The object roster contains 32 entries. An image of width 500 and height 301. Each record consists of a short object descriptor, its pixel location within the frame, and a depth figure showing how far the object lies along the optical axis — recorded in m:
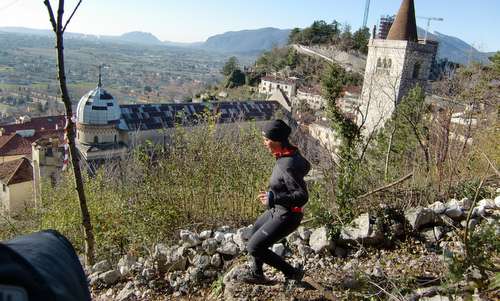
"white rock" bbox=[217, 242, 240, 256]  4.68
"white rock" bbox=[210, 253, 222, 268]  4.62
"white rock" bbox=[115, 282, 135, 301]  4.32
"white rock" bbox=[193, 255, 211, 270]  4.52
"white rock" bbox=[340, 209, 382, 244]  4.55
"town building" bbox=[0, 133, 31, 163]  27.97
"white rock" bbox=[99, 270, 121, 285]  4.74
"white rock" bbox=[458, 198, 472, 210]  4.99
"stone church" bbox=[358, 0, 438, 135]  29.57
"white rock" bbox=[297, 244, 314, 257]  4.62
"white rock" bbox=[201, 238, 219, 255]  4.78
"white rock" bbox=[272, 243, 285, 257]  4.66
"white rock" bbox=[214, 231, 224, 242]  4.99
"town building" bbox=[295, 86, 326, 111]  36.30
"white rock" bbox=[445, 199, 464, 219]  4.82
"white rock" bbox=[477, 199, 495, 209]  4.89
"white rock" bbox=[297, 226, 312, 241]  4.88
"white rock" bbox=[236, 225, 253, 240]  3.90
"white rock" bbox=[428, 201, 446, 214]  4.84
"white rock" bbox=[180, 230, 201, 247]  5.00
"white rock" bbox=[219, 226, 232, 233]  5.54
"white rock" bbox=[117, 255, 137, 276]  4.84
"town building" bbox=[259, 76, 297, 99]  45.06
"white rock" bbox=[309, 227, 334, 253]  4.53
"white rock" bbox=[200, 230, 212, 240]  5.13
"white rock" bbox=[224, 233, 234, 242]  4.93
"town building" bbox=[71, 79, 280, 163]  25.64
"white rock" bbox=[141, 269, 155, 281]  4.60
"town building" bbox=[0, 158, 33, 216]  21.24
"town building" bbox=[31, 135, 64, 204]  21.59
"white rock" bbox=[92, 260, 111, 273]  5.07
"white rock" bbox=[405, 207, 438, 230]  4.70
